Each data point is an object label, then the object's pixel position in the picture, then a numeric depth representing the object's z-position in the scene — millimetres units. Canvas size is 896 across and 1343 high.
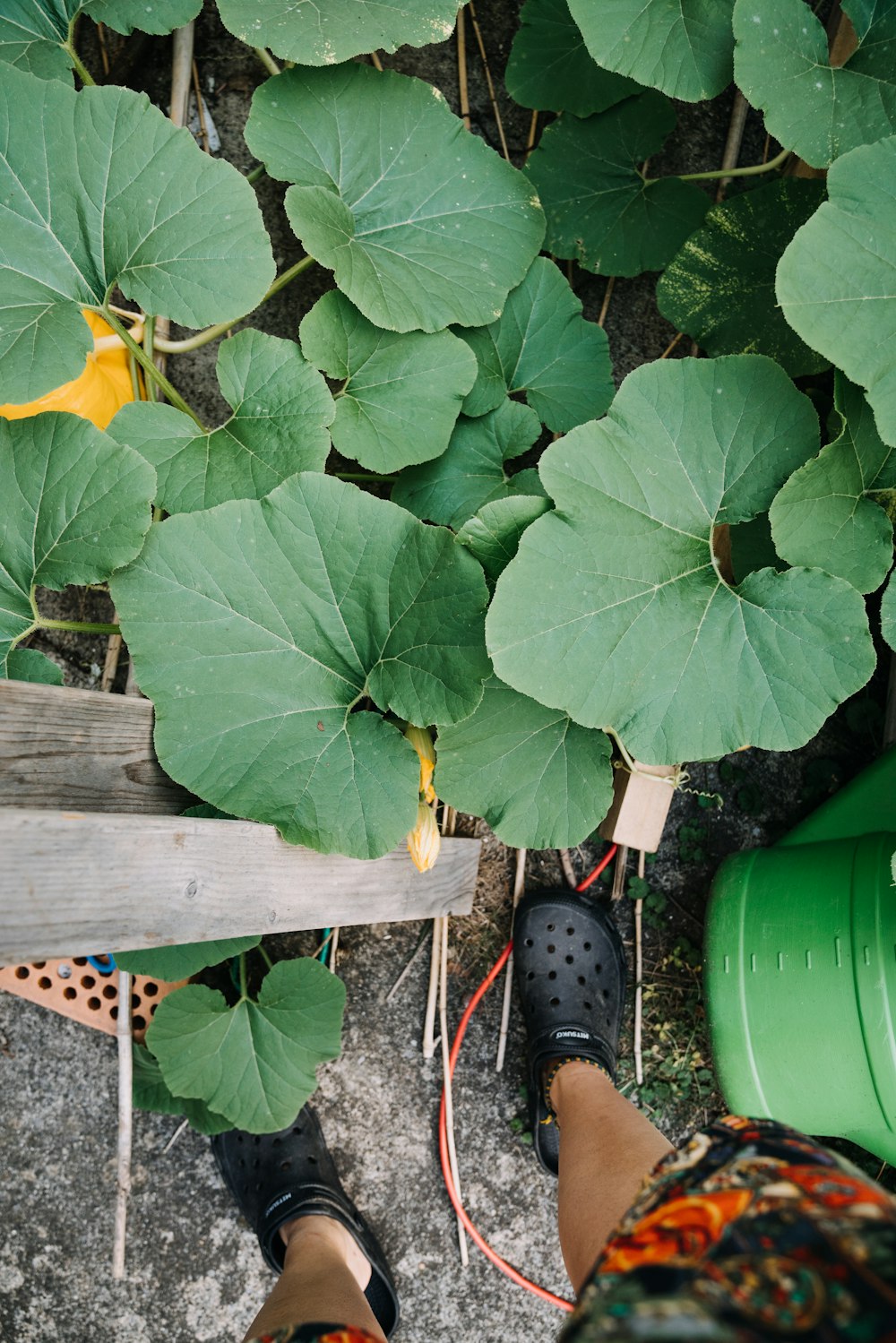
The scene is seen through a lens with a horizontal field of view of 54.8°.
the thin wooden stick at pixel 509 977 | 2225
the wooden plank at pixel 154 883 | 1132
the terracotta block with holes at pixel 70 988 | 2014
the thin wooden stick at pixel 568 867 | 2220
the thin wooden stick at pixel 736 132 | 2025
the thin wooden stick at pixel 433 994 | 2197
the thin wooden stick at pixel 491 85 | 2046
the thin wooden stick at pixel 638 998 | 2234
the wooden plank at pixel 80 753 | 1280
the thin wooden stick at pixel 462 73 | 2021
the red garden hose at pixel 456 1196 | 2164
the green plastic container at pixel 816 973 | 1612
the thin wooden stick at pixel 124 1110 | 1901
